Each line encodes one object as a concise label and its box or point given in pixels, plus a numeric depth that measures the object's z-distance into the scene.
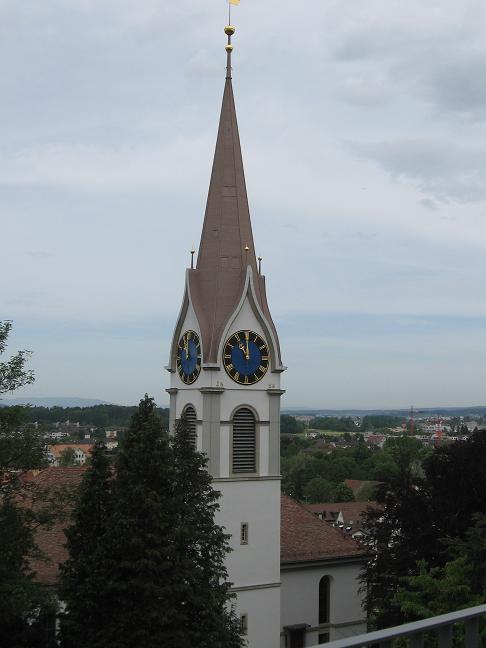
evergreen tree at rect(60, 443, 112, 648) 21.25
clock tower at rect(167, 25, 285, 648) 30.94
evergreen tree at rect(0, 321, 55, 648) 19.05
